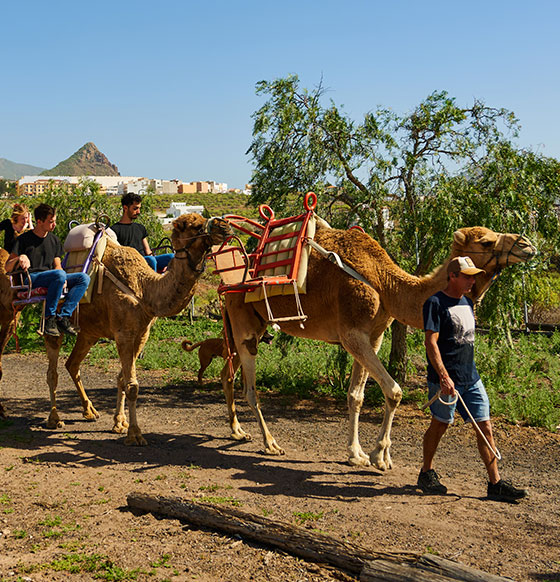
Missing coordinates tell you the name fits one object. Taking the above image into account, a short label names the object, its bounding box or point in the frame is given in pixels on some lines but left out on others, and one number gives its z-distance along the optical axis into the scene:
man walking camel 5.78
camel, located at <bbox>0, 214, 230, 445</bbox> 7.45
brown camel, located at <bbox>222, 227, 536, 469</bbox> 6.49
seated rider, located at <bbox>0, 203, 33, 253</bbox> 8.38
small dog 11.59
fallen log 3.85
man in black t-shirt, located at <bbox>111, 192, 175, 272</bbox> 9.09
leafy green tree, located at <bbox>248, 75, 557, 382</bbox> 9.59
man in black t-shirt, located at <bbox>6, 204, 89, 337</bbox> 7.83
